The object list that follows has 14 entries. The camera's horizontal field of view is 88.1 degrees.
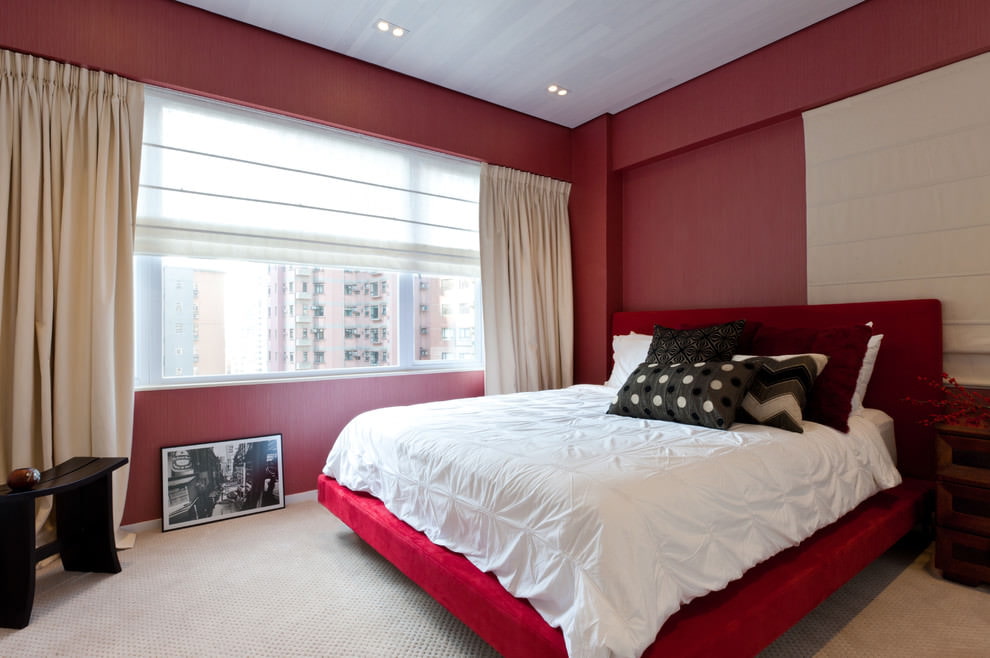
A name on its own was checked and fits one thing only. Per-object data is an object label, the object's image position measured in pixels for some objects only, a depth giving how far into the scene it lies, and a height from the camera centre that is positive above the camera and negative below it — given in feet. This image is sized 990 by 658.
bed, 4.42 -2.50
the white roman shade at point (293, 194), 9.09 +2.90
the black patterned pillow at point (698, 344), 8.58 -0.25
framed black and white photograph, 8.95 -2.62
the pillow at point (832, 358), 7.27 -0.46
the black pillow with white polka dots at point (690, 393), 6.86 -0.89
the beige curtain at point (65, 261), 7.59 +1.21
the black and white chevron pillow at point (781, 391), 6.88 -0.87
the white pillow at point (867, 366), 7.96 -0.61
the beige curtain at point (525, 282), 12.57 +1.31
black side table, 5.95 -2.50
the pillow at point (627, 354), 10.65 -0.50
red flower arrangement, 7.02 -1.16
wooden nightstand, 6.61 -2.37
